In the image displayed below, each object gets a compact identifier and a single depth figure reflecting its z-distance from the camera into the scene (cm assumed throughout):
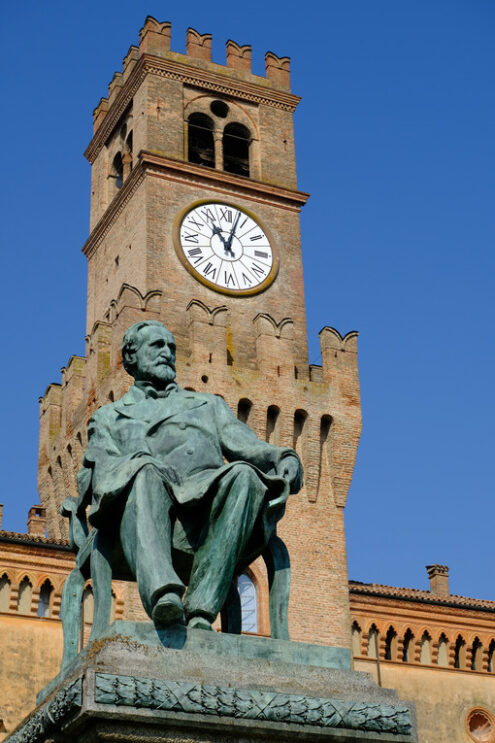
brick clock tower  5283
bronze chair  1052
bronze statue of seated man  998
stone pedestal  882
